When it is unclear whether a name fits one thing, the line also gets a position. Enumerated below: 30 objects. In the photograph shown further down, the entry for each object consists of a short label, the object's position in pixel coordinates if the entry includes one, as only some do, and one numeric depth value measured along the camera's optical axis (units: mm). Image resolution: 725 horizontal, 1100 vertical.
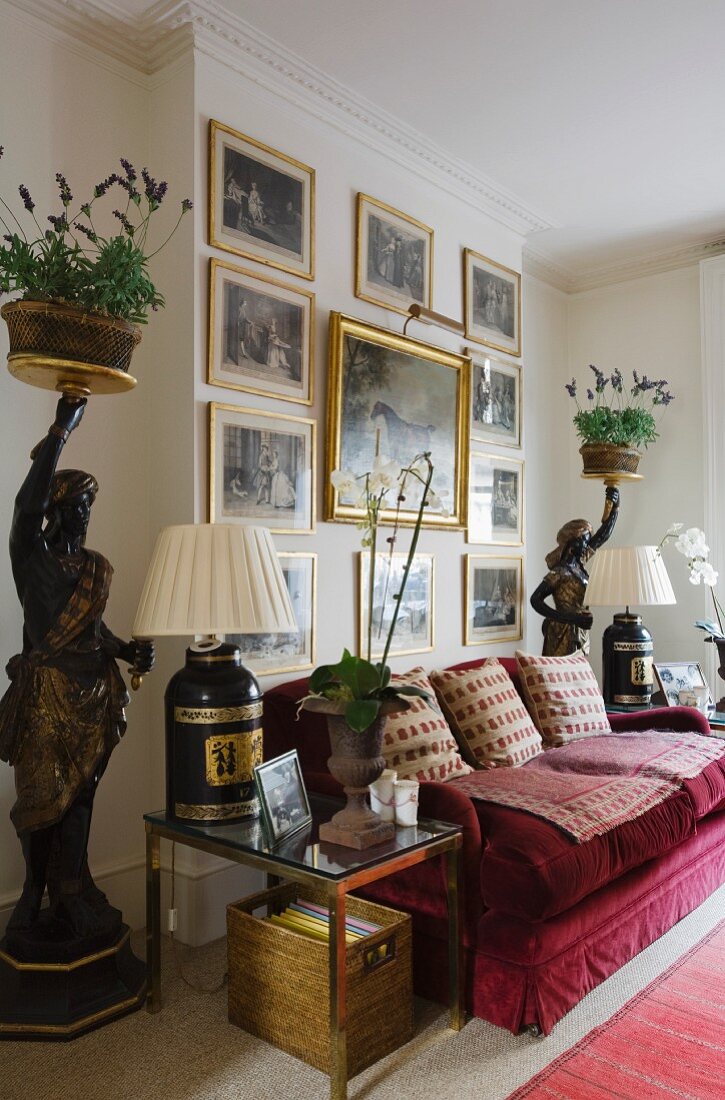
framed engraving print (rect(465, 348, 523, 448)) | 4625
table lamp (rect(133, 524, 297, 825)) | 2396
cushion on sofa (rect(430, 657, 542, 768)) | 3531
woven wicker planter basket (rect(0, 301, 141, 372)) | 2398
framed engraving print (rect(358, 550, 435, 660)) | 3855
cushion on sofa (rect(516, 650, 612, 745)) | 3965
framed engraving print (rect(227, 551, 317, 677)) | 3365
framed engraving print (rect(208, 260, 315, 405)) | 3268
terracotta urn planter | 2398
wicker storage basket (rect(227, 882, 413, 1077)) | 2314
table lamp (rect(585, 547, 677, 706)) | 4477
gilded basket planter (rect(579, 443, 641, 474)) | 4898
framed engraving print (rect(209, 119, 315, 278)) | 3289
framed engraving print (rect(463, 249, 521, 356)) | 4578
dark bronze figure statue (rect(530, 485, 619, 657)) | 4652
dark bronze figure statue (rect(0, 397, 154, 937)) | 2498
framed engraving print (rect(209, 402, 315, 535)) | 3248
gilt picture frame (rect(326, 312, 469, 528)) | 3723
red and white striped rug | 2264
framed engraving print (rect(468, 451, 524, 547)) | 4609
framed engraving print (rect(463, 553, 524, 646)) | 4516
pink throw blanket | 2816
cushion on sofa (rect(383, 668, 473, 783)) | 3107
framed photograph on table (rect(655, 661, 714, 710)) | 4469
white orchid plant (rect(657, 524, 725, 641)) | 4559
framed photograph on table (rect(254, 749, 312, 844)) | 2377
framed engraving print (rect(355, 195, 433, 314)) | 3920
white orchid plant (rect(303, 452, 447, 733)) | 2338
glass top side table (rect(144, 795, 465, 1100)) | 2129
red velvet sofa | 2488
